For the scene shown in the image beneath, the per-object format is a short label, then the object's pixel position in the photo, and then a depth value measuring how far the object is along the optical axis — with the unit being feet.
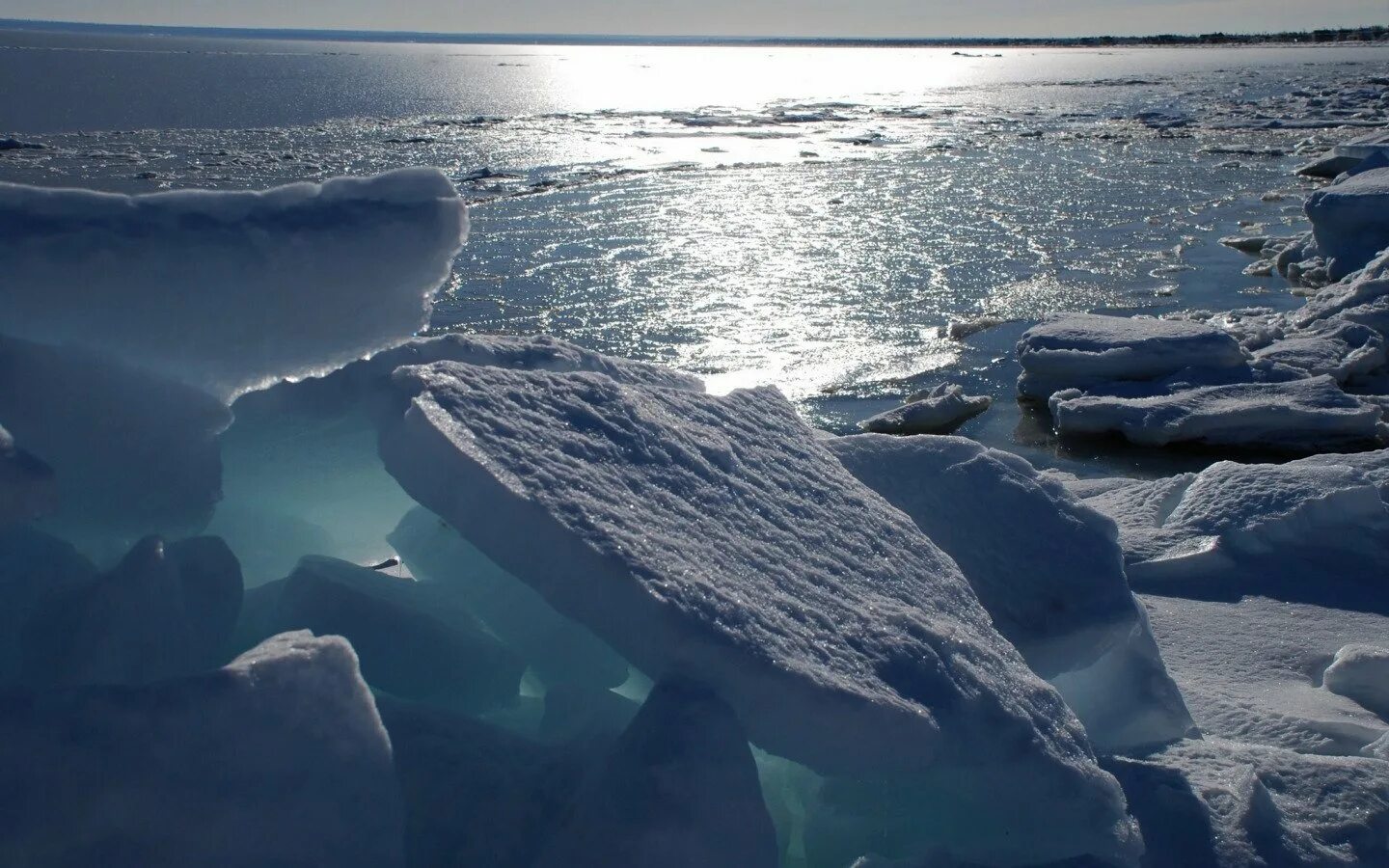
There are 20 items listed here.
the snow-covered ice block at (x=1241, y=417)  17.61
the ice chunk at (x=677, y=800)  5.15
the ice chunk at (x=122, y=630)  5.66
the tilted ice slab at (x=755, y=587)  5.40
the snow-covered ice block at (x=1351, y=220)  26.71
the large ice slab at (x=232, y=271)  6.56
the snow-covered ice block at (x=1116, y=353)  19.42
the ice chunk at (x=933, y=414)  18.25
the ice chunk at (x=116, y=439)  6.42
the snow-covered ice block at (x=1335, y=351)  20.04
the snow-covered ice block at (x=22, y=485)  5.46
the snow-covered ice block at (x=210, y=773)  4.61
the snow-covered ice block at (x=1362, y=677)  9.11
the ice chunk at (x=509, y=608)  7.07
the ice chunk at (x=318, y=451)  7.52
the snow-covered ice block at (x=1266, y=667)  8.48
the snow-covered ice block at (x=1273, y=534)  11.57
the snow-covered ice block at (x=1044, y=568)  8.13
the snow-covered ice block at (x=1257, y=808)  6.70
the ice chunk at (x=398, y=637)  6.59
